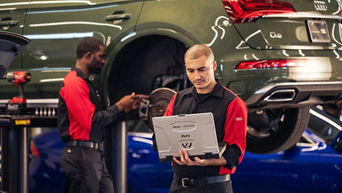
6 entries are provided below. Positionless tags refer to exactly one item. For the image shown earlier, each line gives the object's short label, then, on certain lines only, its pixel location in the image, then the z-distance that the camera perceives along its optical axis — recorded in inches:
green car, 205.9
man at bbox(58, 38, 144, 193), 217.2
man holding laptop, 171.2
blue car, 257.0
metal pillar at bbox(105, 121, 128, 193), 242.2
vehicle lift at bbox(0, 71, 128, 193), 237.1
